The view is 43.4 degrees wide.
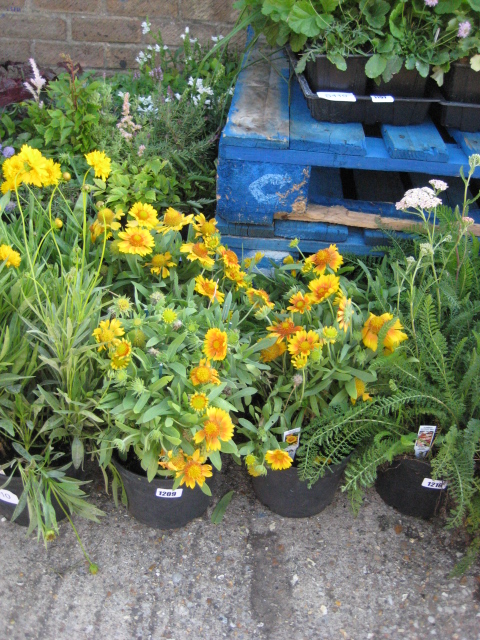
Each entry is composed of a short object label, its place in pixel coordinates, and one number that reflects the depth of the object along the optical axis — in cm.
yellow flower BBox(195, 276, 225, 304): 155
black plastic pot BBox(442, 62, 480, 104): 181
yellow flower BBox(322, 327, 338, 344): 140
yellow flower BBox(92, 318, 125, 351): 134
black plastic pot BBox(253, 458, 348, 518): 163
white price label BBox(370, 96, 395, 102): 179
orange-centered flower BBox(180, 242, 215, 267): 160
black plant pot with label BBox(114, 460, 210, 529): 156
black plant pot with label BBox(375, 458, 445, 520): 162
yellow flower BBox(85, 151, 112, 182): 153
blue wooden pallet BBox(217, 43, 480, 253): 177
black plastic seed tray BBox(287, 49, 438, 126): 184
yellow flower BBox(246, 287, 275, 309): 159
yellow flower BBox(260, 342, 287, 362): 156
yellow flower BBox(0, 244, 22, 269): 148
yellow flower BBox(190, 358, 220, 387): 136
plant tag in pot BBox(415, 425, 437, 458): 154
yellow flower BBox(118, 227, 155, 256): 152
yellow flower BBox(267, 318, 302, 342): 153
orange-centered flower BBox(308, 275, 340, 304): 153
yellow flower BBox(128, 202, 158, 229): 158
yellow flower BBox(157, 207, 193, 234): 165
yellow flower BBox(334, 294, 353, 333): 144
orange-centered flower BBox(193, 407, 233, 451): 134
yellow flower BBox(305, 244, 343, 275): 162
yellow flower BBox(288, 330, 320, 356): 144
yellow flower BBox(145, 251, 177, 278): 166
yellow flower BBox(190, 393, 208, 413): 134
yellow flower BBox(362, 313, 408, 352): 149
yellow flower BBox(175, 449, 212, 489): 139
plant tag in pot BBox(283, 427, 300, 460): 156
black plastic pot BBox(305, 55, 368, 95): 179
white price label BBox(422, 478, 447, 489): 160
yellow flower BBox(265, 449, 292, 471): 149
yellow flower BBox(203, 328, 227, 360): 137
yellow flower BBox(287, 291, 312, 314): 155
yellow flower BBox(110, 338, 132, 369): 132
